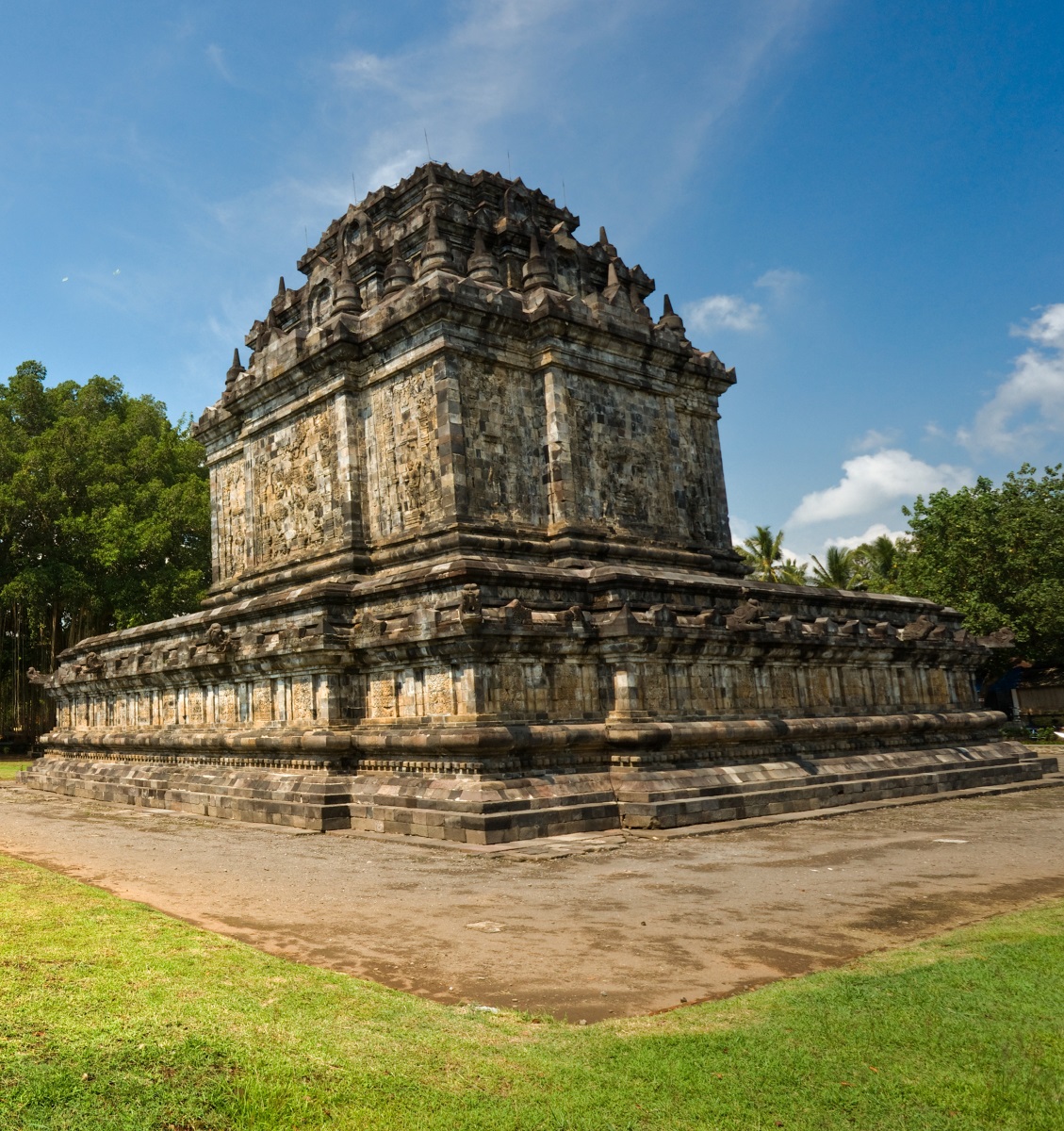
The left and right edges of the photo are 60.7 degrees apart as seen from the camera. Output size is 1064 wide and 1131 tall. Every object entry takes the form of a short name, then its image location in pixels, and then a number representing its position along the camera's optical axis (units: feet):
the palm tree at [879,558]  156.15
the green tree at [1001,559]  111.96
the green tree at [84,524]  115.96
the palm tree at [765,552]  171.22
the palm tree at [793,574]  170.50
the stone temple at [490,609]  46.11
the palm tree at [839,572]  167.32
